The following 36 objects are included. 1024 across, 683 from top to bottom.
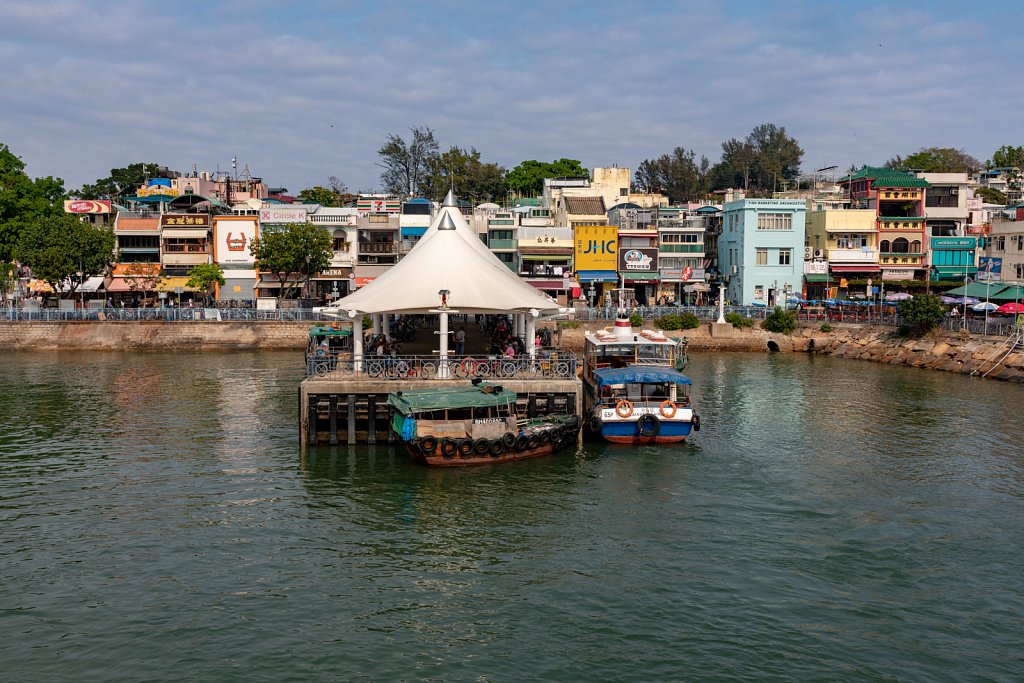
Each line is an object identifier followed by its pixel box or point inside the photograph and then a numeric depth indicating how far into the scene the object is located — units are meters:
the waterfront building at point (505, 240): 90.81
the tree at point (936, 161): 138.27
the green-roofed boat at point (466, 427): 33.75
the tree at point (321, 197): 113.47
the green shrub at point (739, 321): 78.81
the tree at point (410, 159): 134.38
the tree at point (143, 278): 89.69
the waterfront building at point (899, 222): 91.31
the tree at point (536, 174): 128.12
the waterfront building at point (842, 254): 90.50
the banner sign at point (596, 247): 92.06
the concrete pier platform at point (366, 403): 37.16
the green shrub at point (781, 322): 77.69
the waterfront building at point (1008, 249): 73.50
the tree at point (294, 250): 83.19
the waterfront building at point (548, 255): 90.31
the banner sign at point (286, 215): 92.50
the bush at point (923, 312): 65.88
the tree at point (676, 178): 158.50
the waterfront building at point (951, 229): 90.50
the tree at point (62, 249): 80.94
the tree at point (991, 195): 113.54
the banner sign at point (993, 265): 73.93
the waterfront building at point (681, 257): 93.69
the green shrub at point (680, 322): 79.31
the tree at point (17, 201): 87.94
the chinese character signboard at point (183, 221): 91.85
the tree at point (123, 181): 133.00
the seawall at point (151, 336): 76.25
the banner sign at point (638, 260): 92.88
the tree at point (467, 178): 128.12
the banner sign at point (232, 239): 91.69
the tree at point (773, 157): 164.38
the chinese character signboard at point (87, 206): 97.25
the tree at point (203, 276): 86.81
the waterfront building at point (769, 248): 91.25
